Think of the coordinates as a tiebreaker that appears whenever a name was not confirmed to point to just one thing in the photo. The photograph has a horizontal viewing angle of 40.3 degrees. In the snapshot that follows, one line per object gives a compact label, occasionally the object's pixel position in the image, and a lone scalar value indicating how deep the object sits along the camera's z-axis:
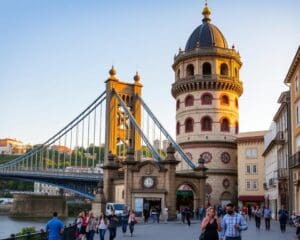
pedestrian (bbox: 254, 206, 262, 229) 28.73
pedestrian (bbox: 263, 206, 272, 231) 28.00
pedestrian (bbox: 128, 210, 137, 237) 23.04
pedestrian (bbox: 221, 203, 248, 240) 10.70
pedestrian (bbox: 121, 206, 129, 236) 23.67
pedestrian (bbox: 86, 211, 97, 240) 18.30
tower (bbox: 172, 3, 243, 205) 55.11
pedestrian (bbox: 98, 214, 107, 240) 18.79
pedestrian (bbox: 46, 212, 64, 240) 13.18
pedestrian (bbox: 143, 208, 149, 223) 35.50
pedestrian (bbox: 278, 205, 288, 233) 25.74
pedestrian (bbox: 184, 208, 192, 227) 31.28
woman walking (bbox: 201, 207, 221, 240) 10.27
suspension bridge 50.10
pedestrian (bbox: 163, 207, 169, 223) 36.78
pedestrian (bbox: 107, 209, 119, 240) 19.70
